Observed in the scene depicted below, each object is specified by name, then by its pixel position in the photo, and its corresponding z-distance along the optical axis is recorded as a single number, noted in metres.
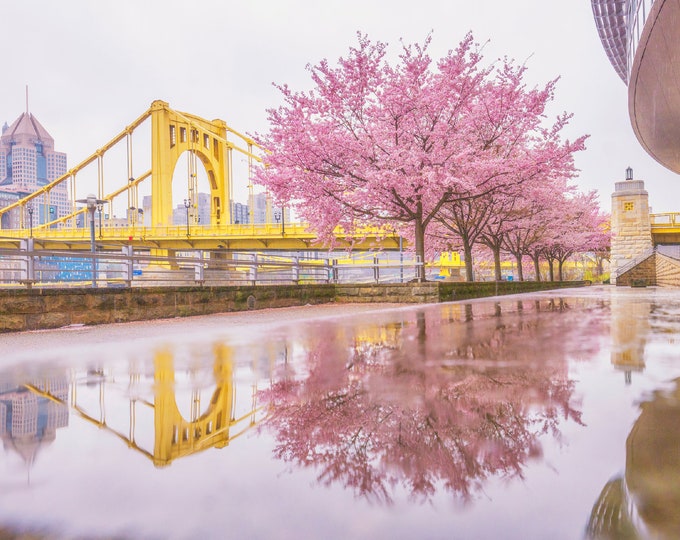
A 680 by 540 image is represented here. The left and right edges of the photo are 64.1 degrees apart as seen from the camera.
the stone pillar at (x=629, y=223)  41.78
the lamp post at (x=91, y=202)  26.88
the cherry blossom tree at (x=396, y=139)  15.99
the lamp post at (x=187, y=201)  55.31
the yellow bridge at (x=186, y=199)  44.00
